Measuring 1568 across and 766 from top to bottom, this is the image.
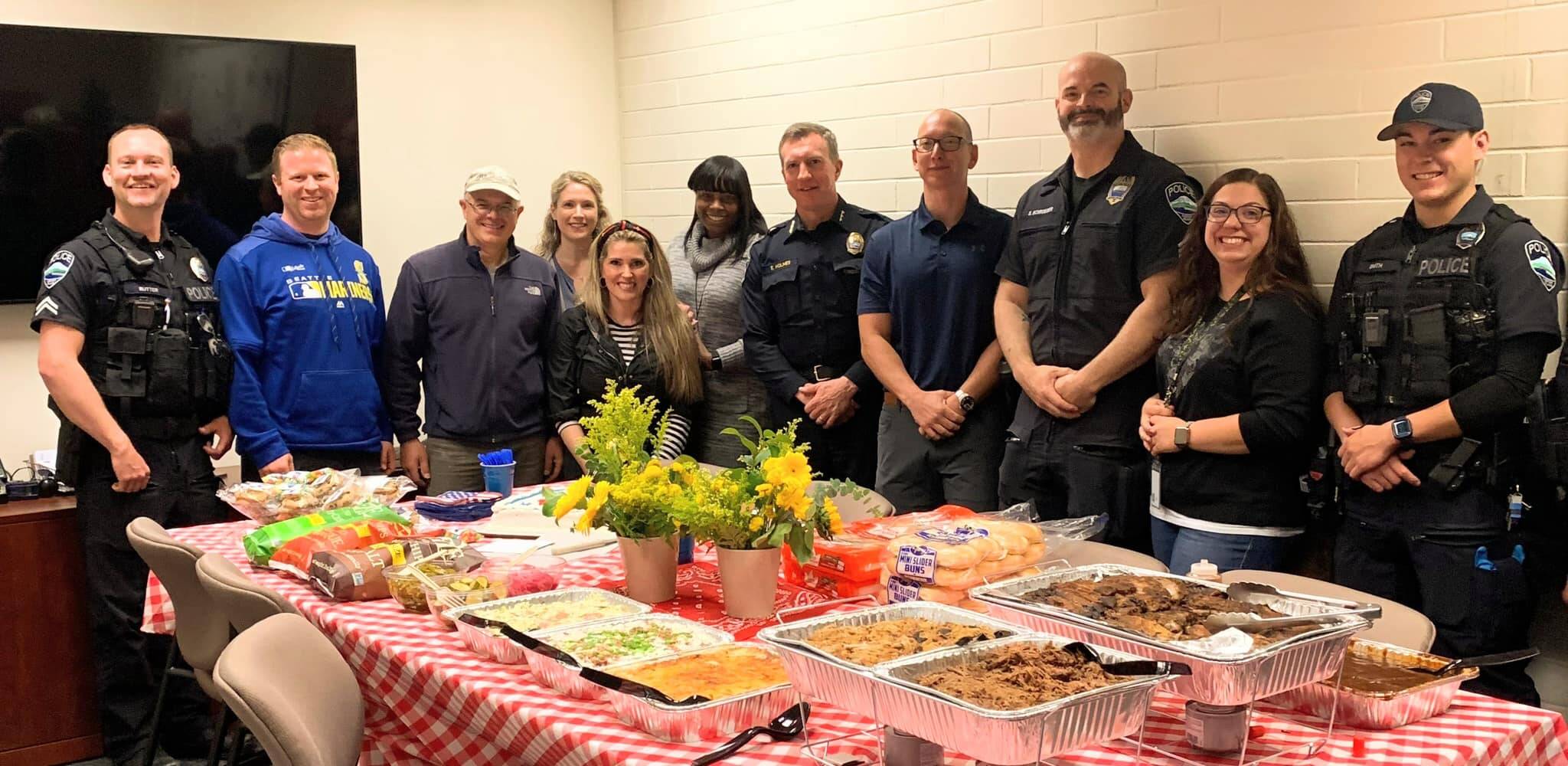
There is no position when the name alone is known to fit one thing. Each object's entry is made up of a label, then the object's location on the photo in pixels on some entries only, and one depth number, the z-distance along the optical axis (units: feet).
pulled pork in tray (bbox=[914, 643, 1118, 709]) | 4.99
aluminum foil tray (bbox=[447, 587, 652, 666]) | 6.73
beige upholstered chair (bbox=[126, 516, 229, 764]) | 8.99
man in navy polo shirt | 13.55
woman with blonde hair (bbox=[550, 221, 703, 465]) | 13.91
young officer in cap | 9.75
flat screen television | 14.66
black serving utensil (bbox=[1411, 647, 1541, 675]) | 5.74
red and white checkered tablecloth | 5.48
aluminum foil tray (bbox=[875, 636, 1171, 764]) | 4.68
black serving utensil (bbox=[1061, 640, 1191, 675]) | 5.08
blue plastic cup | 11.00
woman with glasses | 10.90
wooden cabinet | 12.69
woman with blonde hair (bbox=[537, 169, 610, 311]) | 16.02
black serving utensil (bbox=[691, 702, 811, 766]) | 5.56
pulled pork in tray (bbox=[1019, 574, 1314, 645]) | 5.72
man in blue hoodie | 13.06
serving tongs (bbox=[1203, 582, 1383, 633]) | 5.66
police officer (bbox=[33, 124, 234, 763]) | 12.19
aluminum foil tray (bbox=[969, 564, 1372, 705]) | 5.20
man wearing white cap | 14.07
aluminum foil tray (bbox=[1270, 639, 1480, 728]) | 5.53
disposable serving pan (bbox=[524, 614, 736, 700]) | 6.12
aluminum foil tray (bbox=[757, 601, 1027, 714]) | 5.20
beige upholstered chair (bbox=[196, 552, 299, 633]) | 7.80
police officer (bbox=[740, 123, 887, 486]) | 14.43
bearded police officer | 12.17
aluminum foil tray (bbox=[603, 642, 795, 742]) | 5.56
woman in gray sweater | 15.16
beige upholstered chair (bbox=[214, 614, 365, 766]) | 5.85
